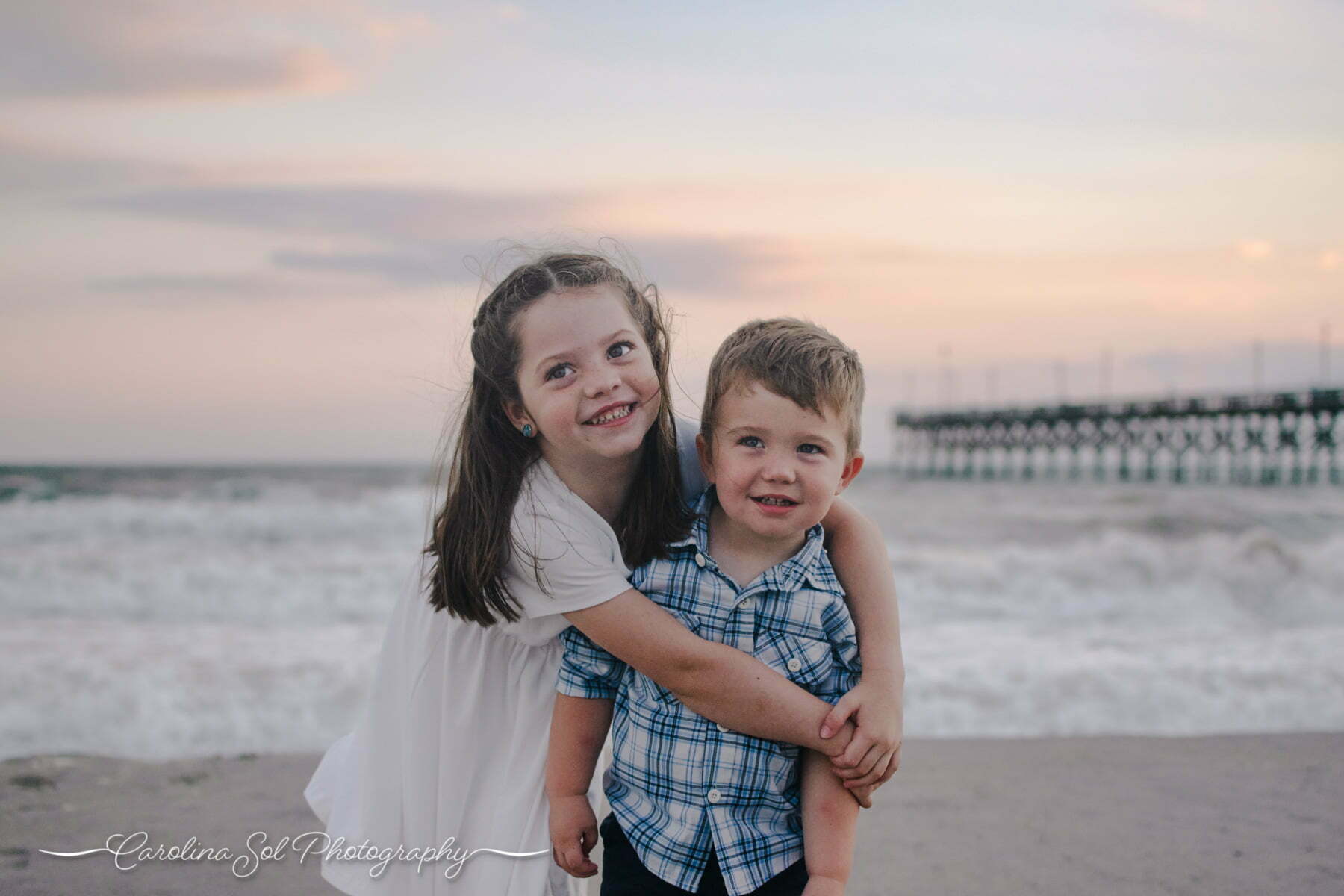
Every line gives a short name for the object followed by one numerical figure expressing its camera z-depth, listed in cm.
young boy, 195
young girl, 195
